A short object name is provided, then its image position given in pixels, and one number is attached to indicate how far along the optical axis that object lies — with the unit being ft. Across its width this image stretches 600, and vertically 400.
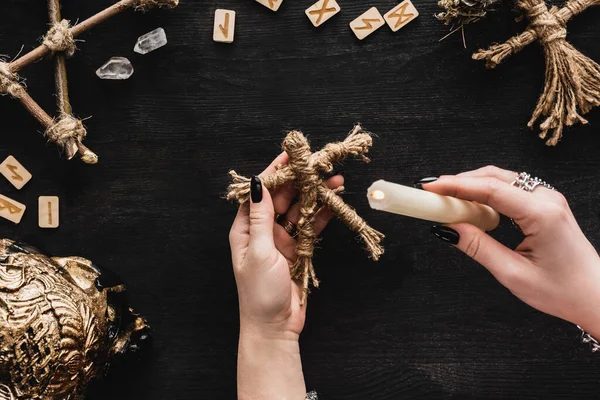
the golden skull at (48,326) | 2.19
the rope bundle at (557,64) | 2.43
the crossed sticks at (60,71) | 2.39
